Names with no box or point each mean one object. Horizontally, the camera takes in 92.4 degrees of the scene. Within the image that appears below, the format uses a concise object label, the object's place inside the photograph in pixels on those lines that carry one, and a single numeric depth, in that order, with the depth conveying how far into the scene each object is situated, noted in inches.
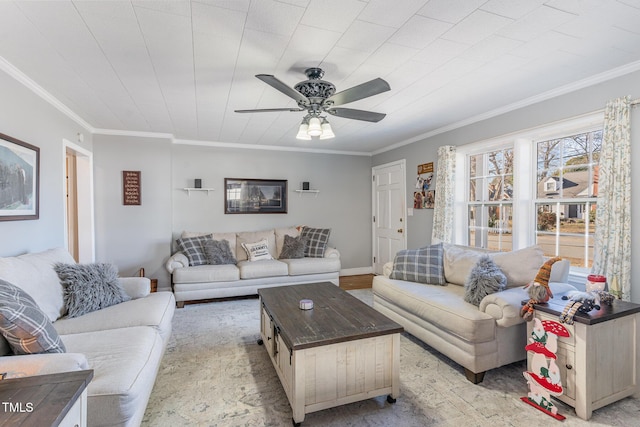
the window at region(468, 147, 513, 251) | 138.2
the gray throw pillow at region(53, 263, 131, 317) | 90.3
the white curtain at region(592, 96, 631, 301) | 93.4
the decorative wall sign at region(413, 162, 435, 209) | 173.8
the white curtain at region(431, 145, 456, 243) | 157.3
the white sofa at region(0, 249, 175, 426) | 54.2
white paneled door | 201.0
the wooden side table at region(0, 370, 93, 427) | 34.0
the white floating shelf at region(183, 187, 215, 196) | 195.2
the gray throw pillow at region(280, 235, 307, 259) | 192.7
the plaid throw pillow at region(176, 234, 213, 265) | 171.5
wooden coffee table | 71.0
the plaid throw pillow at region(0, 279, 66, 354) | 56.7
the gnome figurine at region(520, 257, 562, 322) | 81.8
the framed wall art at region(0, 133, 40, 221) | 91.9
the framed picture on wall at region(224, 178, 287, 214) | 205.0
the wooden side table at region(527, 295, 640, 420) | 72.4
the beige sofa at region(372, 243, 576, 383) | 86.3
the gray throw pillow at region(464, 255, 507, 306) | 95.6
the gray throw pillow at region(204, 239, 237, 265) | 175.2
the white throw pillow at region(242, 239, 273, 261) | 186.5
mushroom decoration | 74.7
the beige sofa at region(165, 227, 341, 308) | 159.9
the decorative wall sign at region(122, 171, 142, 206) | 173.5
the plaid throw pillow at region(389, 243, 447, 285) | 124.6
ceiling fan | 82.7
